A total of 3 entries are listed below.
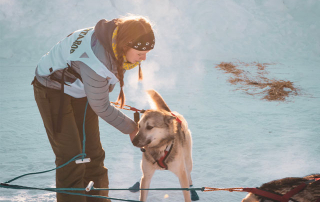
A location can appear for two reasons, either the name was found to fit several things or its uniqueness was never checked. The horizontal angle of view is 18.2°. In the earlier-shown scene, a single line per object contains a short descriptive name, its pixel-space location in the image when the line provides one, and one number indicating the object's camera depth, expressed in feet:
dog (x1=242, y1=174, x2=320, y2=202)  16.53
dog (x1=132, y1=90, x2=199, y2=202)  19.45
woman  17.49
